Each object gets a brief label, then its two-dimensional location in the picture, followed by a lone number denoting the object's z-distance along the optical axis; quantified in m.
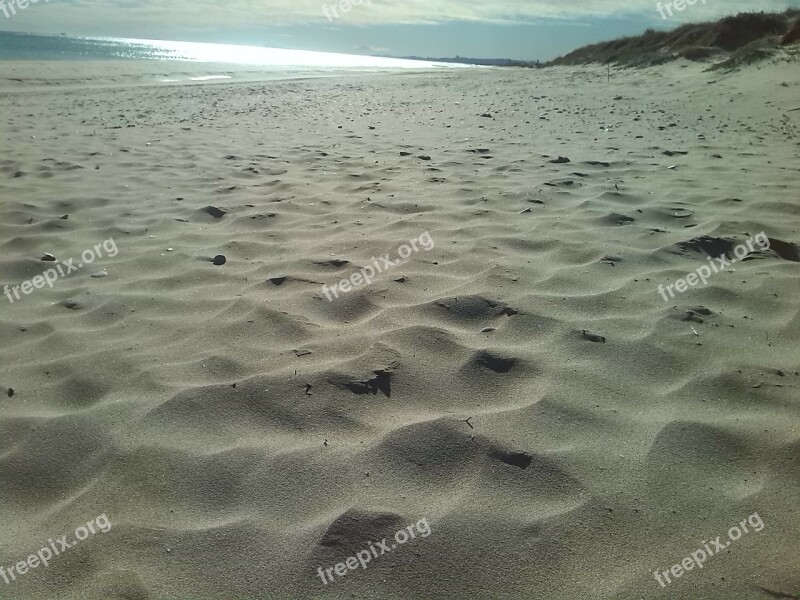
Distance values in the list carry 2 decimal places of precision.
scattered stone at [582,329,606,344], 2.28
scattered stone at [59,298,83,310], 2.79
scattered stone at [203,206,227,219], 4.00
